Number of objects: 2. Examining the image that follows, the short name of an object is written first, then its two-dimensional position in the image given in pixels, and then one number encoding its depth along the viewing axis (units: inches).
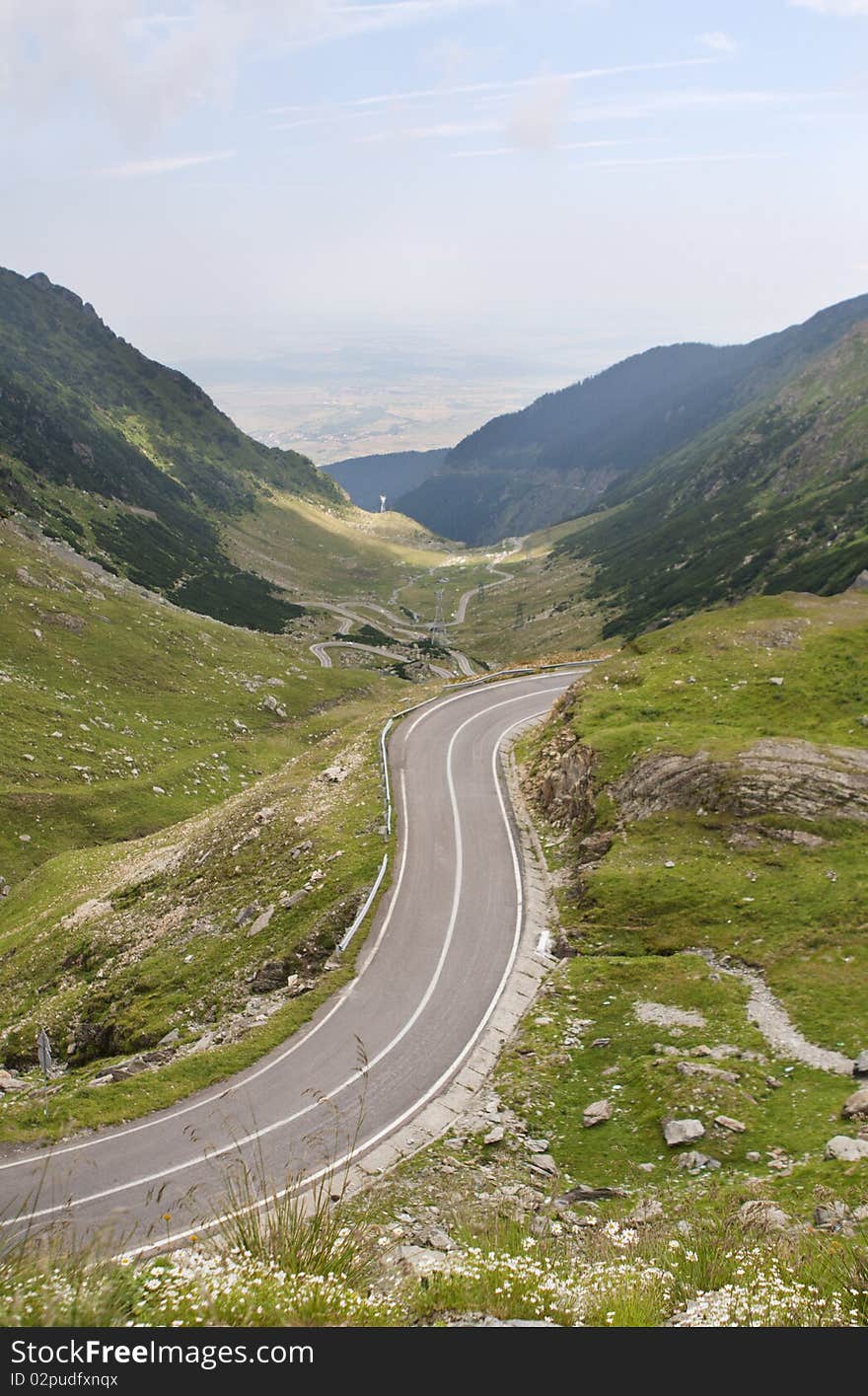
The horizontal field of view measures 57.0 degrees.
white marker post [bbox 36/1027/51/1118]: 1136.8
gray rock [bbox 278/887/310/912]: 1434.5
